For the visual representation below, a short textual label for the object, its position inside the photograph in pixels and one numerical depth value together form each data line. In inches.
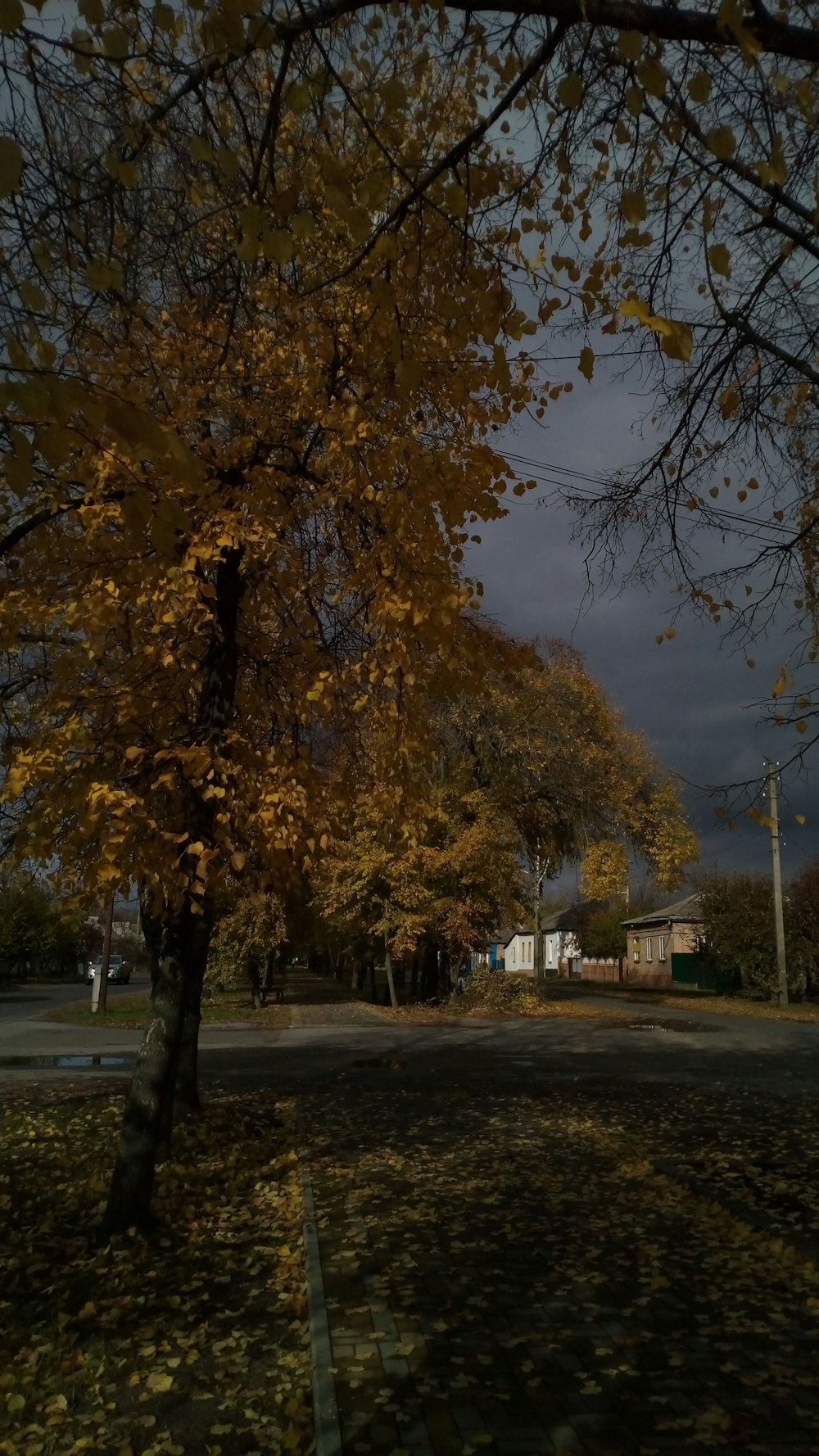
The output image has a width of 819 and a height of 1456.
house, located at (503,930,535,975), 4018.2
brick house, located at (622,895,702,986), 2007.9
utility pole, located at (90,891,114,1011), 1023.6
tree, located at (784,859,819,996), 1342.3
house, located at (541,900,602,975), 2913.4
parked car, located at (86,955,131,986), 2193.7
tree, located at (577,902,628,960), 2564.0
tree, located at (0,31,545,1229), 235.1
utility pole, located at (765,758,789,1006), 1238.3
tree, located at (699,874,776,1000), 1405.0
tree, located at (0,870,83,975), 1711.4
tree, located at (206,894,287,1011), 1032.2
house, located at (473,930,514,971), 1144.2
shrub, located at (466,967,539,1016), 1117.1
